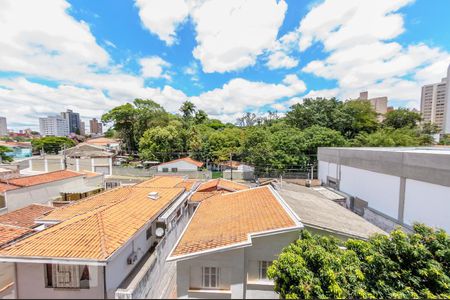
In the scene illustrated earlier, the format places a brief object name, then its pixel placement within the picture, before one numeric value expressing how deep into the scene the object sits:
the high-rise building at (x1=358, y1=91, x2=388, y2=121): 60.72
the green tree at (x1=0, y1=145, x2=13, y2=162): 37.22
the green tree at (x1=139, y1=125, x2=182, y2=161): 33.12
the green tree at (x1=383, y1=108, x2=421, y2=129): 34.09
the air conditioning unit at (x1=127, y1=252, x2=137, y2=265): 6.73
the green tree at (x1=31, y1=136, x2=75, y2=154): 55.38
